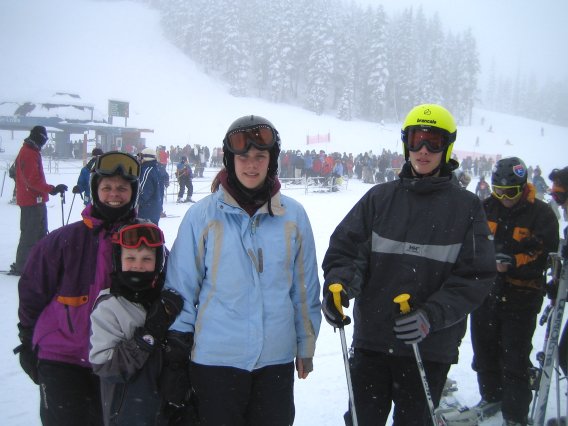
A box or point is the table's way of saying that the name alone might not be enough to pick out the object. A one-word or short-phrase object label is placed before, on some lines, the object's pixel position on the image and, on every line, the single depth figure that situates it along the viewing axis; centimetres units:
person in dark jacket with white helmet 652
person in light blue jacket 215
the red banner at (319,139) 4441
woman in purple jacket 235
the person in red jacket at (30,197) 660
